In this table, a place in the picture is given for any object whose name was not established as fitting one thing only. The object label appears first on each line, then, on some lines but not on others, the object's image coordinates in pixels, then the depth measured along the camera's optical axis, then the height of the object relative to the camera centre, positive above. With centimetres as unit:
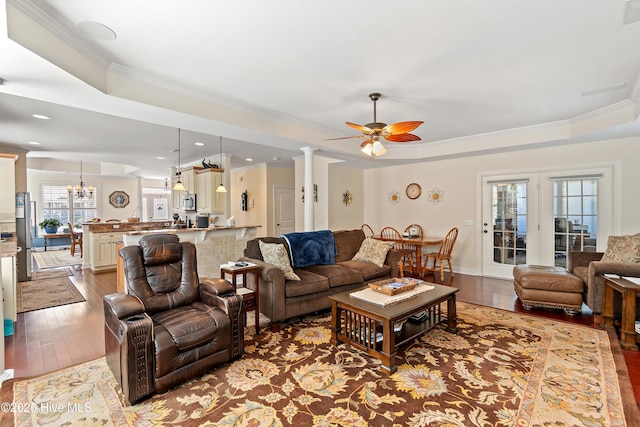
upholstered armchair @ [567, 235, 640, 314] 322 -66
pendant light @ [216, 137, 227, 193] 593 +40
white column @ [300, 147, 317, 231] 519 +31
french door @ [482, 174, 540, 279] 533 -27
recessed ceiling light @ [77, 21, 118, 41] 212 +131
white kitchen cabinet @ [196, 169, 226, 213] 659 +39
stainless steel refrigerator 501 -40
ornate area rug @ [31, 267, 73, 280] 574 -127
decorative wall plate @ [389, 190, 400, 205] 713 +29
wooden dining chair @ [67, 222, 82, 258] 825 -80
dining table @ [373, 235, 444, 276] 563 -63
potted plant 958 -46
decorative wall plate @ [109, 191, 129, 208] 1077 +41
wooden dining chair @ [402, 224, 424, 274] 593 -90
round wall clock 677 +42
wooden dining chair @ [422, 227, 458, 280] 558 -86
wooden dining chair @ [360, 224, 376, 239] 753 -52
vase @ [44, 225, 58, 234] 958 -59
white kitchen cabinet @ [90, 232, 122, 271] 620 -84
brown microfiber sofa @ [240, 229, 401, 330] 325 -86
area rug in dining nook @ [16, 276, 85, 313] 416 -129
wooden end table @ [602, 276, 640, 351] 278 -98
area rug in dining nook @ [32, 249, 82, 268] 708 -125
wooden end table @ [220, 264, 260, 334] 307 -86
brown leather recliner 204 -86
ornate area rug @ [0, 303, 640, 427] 191 -132
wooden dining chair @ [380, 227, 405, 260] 605 -61
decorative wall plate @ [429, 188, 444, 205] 640 +28
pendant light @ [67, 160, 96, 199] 952 +66
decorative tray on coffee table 291 -77
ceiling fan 316 +86
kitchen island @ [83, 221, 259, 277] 482 -58
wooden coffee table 243 -107
